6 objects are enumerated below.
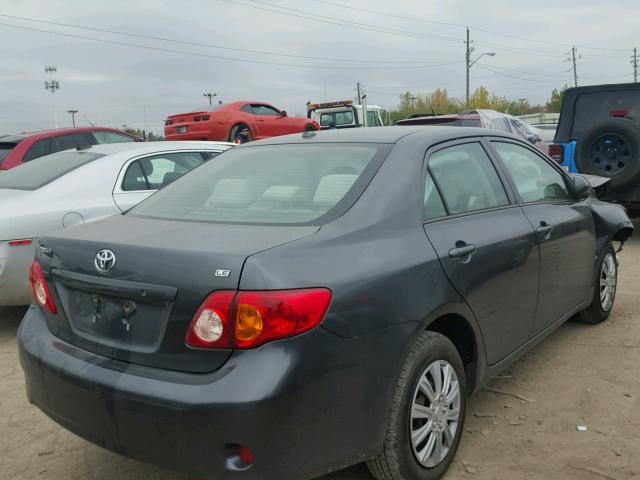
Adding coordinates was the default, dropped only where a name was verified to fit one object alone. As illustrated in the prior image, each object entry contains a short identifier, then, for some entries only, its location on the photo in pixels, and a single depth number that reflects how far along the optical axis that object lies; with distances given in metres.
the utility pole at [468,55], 52.19
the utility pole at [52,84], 61.69
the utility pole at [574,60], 73.19
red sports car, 14.57
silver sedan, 4.57
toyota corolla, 2.08
